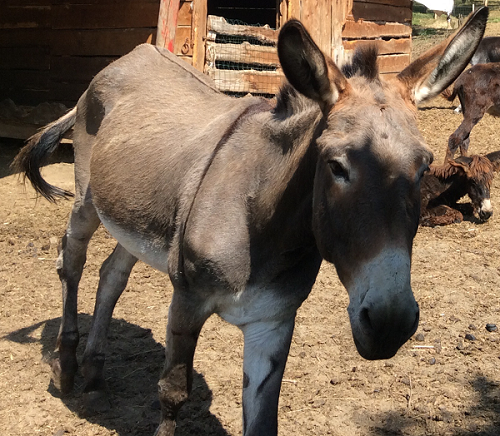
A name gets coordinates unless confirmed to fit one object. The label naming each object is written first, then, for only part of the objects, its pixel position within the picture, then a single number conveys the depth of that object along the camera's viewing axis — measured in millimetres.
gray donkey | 1815
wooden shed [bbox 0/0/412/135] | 7586
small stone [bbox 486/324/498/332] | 4172
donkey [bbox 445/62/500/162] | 10023
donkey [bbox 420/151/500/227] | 6715
